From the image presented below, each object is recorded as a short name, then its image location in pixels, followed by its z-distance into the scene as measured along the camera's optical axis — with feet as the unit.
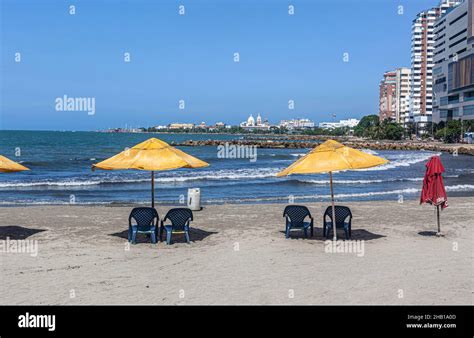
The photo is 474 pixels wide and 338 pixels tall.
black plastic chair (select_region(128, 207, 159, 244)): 38.14
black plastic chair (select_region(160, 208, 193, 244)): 38.29
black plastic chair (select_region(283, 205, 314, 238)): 40.45
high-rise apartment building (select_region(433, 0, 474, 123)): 340.61
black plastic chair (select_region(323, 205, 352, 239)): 40.37
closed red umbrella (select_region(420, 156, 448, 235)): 37.88
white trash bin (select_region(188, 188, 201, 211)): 56.75
